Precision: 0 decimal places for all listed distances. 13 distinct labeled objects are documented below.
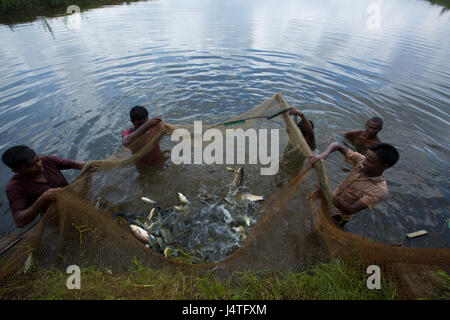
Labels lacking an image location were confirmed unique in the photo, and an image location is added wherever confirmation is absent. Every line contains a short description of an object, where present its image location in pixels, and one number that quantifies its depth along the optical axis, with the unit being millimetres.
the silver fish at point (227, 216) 3904
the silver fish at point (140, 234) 3377
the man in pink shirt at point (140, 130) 3926
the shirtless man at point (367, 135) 5160
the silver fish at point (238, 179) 4690
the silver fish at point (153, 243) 3371
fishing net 2479
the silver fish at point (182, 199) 4230
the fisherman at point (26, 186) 2742
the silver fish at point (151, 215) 3928
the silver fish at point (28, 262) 2575
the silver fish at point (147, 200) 4195
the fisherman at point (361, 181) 2775
